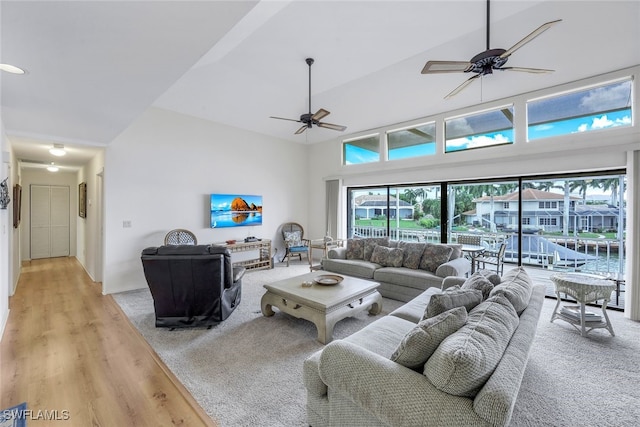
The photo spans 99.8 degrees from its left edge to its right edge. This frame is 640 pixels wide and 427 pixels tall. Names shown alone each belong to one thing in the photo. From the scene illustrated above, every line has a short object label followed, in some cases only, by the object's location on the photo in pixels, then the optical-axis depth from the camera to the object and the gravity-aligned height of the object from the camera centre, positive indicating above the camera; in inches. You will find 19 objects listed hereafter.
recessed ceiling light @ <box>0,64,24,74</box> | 73.9 +40.0
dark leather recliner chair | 114.8 -30.8
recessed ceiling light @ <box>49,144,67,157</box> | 161.5 +38.2
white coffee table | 108.3 -38.6
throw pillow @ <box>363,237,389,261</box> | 191.3 -21.8
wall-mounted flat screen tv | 214.5 +2.0
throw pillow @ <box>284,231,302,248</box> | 257.3 -25.3
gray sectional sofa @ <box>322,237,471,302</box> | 150.2 -32.2
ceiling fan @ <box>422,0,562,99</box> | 95.7 +57.1
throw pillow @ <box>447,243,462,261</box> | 162.8 -23.0
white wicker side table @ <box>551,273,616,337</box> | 110.2 -32.9
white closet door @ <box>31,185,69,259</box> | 269.4 -9.9
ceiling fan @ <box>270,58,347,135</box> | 146.9 +54.3
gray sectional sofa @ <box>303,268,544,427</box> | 43.6 -29.4
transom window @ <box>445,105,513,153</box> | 180.1 +59.4
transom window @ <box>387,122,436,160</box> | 215.0 +60.1
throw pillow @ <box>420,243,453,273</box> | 160.2 -26.0
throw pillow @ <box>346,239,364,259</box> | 194.9 -26.3
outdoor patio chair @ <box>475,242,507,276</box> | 179.8 -31.7
